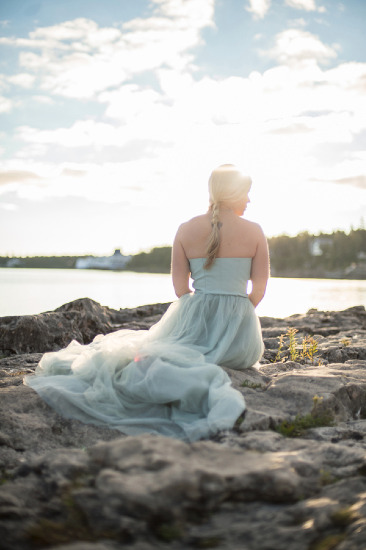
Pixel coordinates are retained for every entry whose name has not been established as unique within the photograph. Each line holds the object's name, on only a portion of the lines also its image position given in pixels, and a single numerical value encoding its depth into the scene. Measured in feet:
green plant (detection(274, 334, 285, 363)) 20.30
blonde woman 11.04
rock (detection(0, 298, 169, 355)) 23.20
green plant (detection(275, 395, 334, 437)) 10.37
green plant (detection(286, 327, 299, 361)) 19.26
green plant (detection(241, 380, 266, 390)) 12.71
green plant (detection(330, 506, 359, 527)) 6.40
